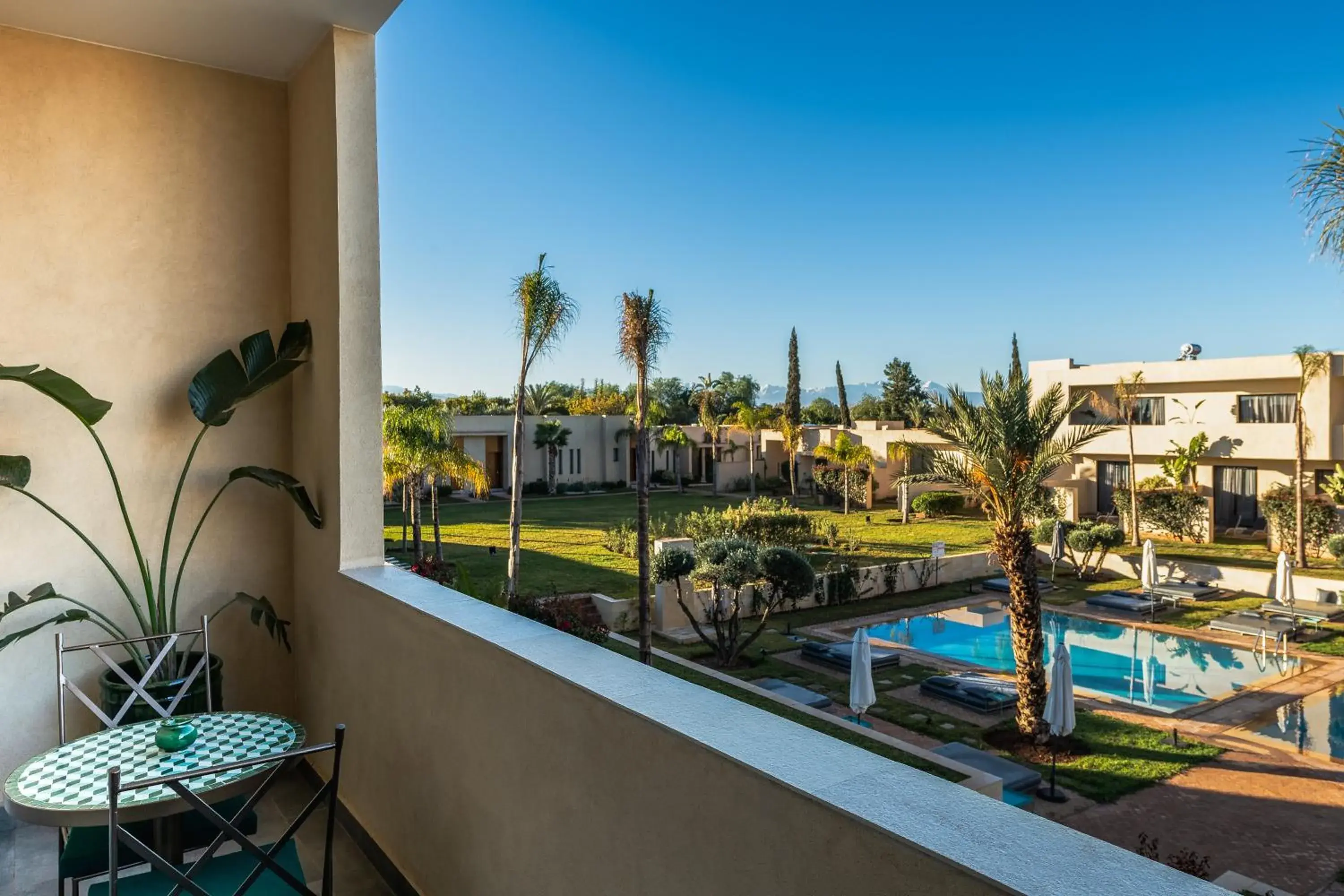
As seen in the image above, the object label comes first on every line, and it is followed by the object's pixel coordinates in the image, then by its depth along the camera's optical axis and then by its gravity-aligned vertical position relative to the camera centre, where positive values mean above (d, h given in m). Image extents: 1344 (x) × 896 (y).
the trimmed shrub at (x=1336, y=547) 19.03 -2.58
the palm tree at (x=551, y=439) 34.59 +0.63
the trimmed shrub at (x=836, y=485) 31.75 -1.47
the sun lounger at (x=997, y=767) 8.48 -3.56
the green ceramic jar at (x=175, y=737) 2.53 -0.91
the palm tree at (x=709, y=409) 37.66 +2.17
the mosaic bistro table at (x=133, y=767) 2.19 -0.98
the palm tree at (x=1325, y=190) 4.27 +1.40
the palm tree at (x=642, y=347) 12.77 +1.75
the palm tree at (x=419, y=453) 15.34 +0.05
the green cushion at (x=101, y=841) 2.58 -1.36
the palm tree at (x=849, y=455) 31.33 -0.23
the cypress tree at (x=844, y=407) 48.81 +2.74
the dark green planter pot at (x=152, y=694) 3.44 -1.07
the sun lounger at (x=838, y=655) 12.85 -3.47
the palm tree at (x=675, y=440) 38.03 +0.58
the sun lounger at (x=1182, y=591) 17.12 -3.30
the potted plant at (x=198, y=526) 3.48 -0.32
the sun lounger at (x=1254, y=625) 14.15 -3.37
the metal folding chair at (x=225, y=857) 1.85 -1.05
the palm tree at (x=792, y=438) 34.75 +0.55
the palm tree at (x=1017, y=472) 10.54 -0.34
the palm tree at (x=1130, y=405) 24.31 +1.39
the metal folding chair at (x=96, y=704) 2.59 -0.98
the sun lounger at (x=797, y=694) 10.70 -3.42
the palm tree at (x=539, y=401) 39.22 +2.70
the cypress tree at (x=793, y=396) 40.47 +3.10
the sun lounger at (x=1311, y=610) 15.05 -3.33
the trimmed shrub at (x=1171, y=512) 24.33 -2.14
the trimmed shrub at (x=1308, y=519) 21.47 -2.14
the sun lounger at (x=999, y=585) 18.77 -3.36
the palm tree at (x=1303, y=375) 21.30 +1.94
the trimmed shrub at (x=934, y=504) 29.72 -2.13
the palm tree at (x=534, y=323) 15.24 +2.60
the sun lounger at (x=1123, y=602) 16.36 -3.38
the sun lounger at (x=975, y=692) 11.36 -3.67
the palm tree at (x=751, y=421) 35.59 +1.40
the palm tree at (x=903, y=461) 28.55 -0.51
